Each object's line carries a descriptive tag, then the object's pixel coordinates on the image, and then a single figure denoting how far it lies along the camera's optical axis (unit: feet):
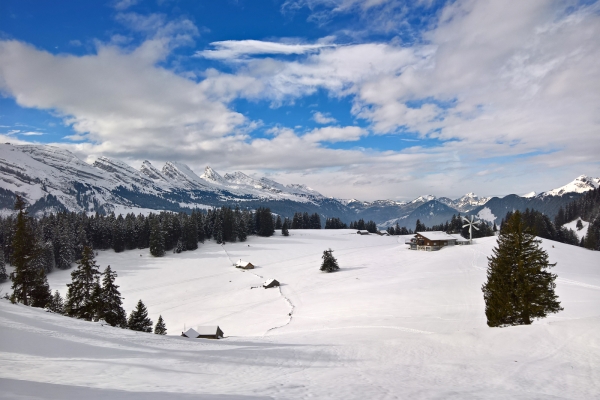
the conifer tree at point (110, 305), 108.68
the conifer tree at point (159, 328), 113.50
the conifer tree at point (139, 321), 114.36
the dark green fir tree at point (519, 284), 80.12
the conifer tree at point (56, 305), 126.49
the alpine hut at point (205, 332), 108.78
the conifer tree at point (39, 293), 110.02
